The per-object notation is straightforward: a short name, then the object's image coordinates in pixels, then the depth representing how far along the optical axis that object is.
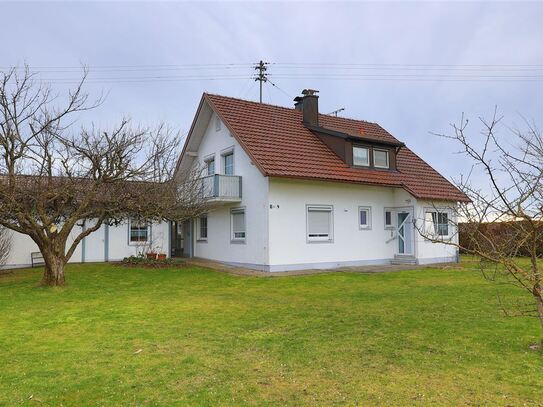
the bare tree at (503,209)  5.23
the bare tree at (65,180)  12.99
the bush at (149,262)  20.52
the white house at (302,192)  18.92
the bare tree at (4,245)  18.59
